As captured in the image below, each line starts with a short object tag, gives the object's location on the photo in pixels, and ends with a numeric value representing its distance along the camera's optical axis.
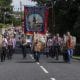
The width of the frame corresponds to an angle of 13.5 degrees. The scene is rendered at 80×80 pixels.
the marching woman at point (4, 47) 23.01
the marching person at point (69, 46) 21.00
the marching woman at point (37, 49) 21.73
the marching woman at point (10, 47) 25.18
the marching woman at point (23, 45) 26.53
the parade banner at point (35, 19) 29.85
